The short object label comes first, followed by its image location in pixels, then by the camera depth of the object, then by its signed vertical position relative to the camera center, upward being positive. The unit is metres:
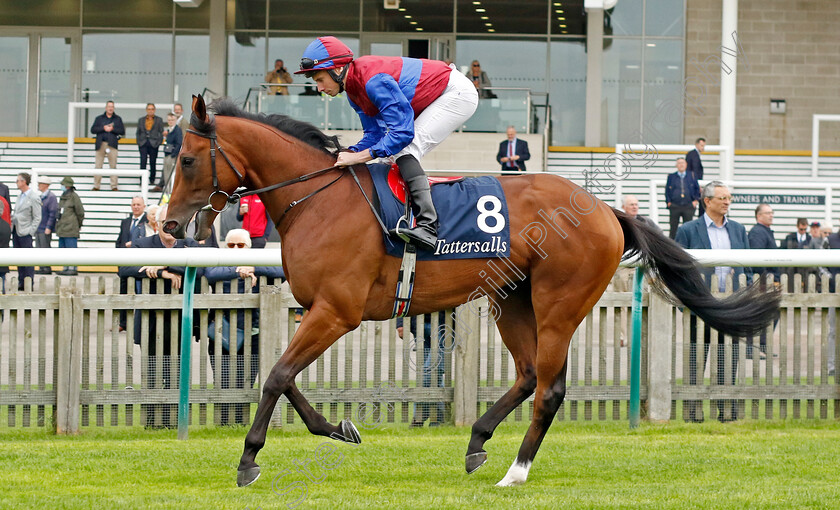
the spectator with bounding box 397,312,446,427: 6.54 -0.79
